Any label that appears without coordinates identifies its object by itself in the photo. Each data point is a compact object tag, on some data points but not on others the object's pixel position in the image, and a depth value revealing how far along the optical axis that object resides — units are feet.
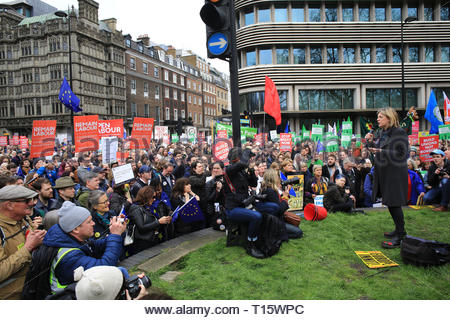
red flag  27.30
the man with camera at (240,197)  13.83
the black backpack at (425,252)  11.59
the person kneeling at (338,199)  20.49
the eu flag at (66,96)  56.85
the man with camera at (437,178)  20.58
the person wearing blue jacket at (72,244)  7.82
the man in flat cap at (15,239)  8.01
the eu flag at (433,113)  44.31
